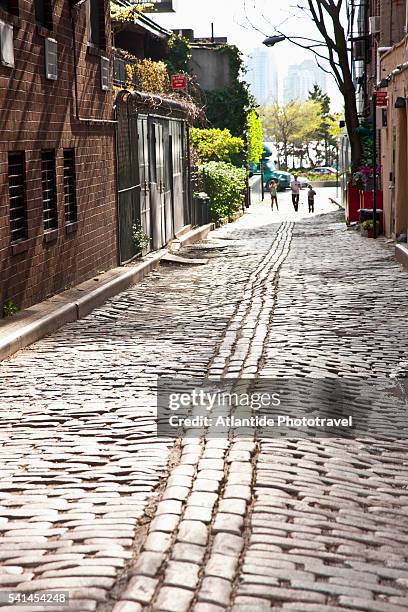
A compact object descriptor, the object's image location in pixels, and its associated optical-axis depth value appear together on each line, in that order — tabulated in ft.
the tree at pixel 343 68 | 115.03
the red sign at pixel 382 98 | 86.17
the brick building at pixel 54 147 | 44.21
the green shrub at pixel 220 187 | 118.62
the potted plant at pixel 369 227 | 90.36
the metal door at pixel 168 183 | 85.71
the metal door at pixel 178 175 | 91.20
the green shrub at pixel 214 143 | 132.05
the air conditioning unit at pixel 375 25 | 114.62
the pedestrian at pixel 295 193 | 152.91
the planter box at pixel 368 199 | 93.71
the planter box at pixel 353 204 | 108.06
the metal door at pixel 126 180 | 67.46
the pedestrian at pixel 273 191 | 157.97
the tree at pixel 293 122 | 372.38
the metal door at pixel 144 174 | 74.05
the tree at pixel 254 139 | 173.61
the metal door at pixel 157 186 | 78.84
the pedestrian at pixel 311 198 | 147.84
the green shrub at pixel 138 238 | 71.53
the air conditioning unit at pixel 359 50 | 144.36
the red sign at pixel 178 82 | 95.96
